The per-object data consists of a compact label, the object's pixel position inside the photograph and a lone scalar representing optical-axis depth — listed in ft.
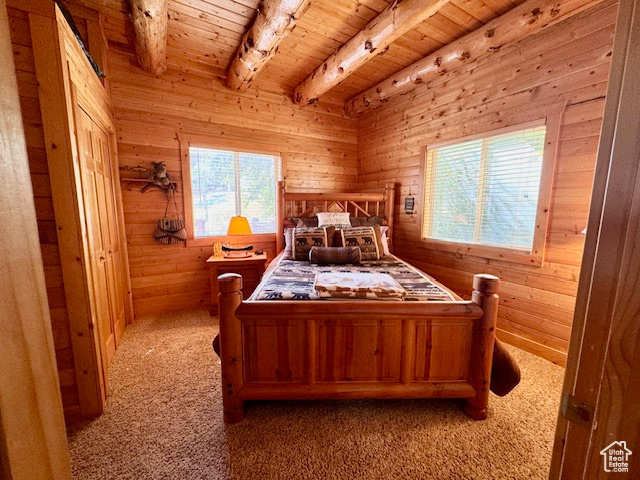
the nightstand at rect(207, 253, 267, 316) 9.41
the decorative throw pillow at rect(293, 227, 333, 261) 9.24
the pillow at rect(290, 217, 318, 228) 10.69
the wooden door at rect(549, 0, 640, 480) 1.24
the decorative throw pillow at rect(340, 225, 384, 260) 9.26
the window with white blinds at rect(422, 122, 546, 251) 7.36
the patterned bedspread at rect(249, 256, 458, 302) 5.48
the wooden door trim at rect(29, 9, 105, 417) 4.22
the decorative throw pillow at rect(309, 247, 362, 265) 8.59
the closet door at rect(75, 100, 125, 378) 5.53
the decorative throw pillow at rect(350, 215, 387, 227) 10.85
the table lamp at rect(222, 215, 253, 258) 9.61
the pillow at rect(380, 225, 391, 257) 9.88
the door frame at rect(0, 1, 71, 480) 0.99
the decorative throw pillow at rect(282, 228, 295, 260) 9.54
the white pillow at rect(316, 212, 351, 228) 10.55
